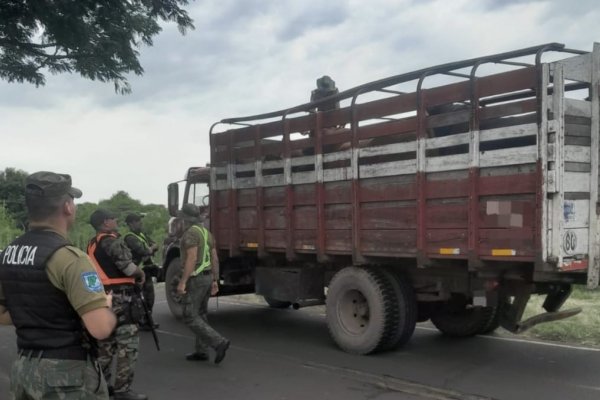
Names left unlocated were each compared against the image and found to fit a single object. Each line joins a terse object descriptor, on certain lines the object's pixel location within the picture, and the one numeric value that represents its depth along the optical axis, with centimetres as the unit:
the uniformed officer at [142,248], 747
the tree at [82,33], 702
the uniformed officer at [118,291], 490
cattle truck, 521
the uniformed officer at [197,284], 636
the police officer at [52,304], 249
